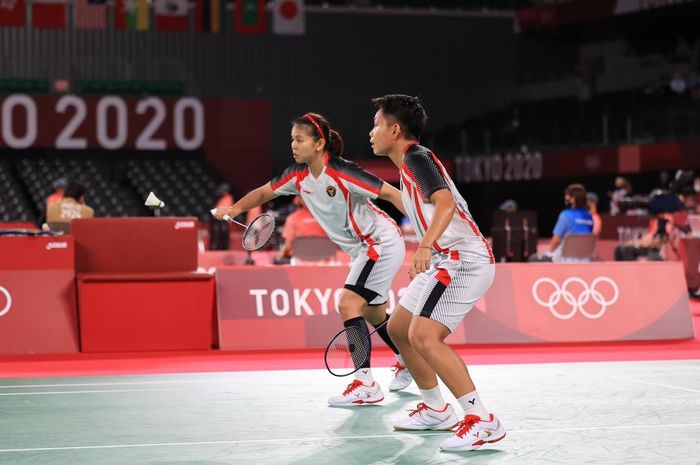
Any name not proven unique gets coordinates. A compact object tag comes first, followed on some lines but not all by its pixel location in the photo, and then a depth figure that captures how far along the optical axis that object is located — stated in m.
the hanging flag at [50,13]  27.56
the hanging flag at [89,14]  28.02
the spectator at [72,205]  13.18
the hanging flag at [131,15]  28.38
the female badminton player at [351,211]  7.39
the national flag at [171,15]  28.77
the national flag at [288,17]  29.38
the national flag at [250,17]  28.97
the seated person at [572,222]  14.44
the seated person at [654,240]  15.66
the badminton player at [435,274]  5.57
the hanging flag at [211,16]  29.45
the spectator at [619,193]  20.80
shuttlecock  7.66
